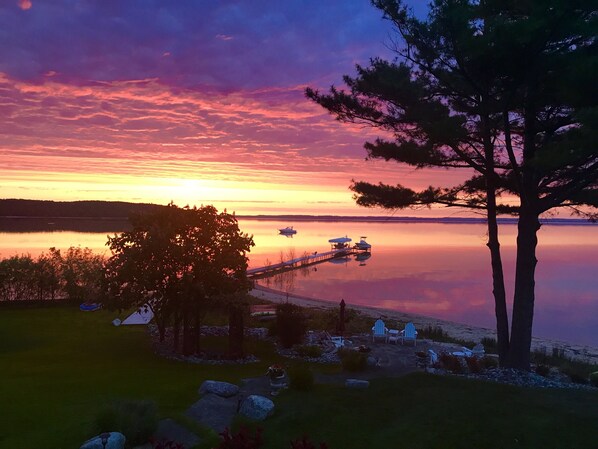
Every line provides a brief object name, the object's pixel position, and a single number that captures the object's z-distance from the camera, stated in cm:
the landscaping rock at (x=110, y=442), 682
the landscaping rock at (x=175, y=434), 771
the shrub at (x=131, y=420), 744
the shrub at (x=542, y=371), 1398
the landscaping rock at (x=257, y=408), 872
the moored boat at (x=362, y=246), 7657
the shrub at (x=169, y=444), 614
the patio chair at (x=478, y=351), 1582
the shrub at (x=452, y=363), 1305
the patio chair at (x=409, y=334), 1727
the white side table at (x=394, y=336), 1747
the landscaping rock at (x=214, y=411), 851
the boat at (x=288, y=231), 13175
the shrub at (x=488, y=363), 1356
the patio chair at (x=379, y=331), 1755
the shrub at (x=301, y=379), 1023
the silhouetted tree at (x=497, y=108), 1091
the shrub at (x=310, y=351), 1453
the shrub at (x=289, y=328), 1565
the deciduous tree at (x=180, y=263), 1354
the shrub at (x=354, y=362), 1251
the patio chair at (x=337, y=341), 1622
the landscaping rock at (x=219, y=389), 988
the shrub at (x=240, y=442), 630
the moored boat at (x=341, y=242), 7912
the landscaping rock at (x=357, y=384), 1051
